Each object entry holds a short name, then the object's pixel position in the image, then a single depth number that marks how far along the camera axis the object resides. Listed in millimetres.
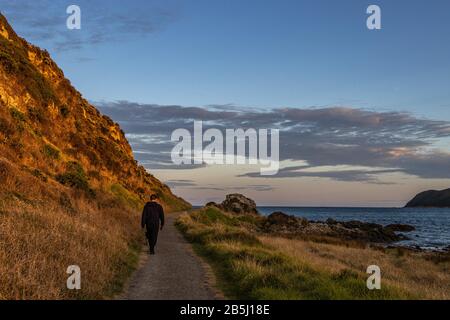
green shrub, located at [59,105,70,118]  40809
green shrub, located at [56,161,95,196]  26438
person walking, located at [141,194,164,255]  18422
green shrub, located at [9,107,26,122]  28188
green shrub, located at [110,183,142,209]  41434
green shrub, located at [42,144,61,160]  28875
